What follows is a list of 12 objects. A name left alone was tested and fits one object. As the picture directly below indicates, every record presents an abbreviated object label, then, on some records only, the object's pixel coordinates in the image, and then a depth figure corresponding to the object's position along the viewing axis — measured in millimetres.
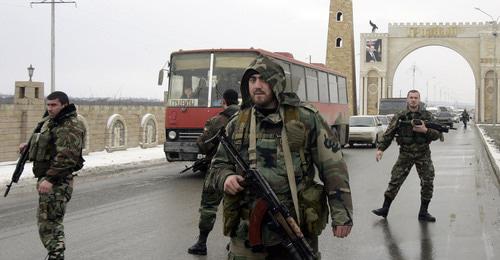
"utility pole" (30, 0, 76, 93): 26878
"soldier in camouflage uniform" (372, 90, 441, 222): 7957
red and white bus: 13375
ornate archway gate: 63500
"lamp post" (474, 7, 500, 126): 45516
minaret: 48812
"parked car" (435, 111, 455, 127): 51219
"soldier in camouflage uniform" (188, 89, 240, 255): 6121
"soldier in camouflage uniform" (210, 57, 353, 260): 3379
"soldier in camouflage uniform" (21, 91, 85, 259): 5191
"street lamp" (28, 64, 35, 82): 24016
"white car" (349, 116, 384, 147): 26344
